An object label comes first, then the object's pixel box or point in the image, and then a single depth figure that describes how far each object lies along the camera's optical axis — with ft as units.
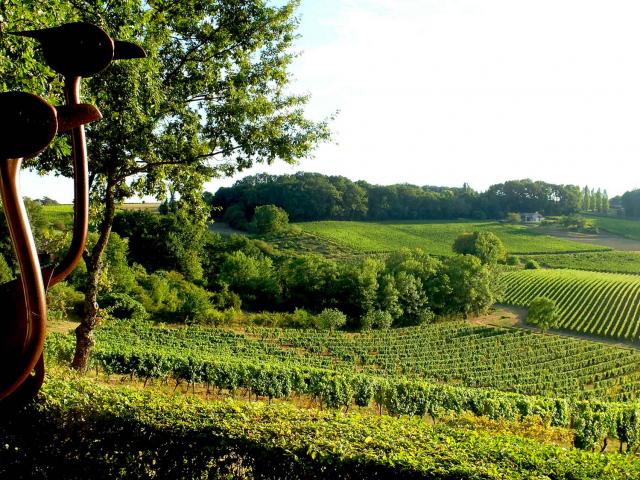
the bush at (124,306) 145.18
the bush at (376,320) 181.65
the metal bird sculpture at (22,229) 8.83
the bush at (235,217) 330.34
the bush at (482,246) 279.69
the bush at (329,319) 170.81
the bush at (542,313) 167.43
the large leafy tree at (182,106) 34.86
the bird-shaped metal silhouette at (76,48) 11.19
